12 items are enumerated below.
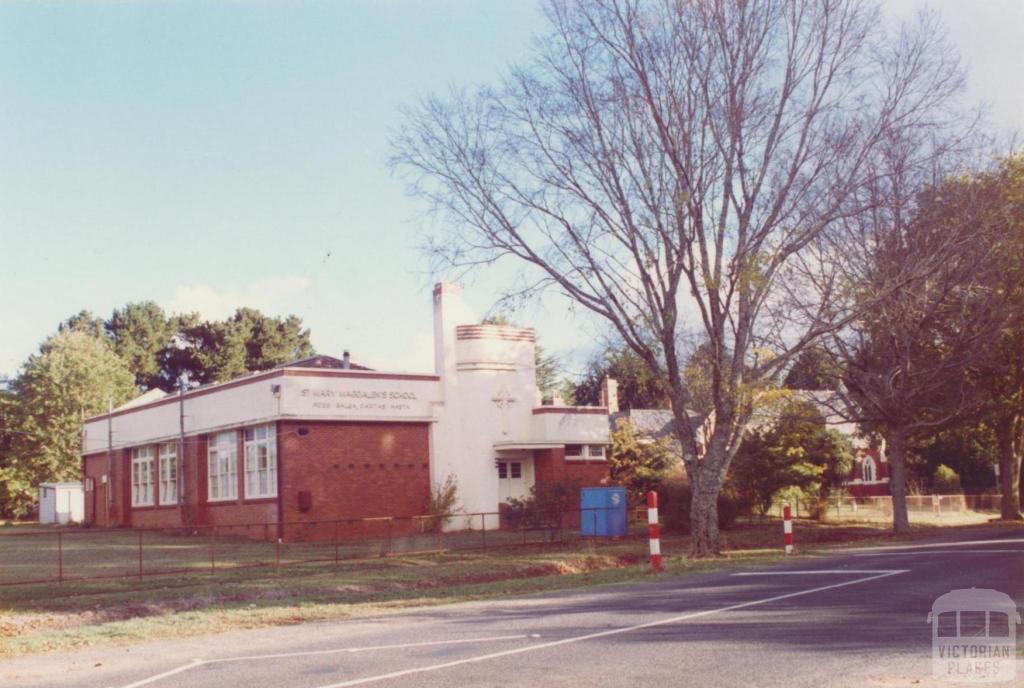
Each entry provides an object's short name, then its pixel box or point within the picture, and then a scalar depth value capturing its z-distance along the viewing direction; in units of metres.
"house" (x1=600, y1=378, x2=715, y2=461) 40.09
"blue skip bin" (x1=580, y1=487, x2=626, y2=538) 32.72
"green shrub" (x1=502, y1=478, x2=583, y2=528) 32.34
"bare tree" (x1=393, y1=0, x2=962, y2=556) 23.97
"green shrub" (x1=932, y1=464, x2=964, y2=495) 61.28
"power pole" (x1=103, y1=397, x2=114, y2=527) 52.91
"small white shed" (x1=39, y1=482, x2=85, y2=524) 61.69
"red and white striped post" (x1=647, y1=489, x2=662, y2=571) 20.23
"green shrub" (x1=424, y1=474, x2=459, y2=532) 40.48
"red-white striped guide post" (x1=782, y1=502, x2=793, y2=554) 24.48
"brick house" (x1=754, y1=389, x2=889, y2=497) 69.38
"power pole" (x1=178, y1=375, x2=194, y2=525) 44.41
